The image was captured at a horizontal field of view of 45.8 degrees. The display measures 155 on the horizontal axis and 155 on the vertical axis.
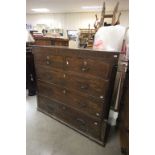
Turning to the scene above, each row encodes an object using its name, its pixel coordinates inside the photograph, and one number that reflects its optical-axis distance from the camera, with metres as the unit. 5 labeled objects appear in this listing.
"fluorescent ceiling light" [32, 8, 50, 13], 9.38
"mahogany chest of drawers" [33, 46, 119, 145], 1.86
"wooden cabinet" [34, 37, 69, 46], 3.68
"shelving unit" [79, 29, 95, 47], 3.07
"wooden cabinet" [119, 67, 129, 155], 1.60
